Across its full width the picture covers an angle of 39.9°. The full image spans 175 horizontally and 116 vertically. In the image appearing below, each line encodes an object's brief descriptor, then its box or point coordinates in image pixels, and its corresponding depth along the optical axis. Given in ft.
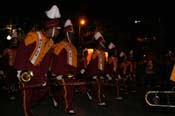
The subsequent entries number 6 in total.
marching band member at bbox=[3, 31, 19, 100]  28.81
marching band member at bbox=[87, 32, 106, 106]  26.20
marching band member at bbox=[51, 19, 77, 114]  21.27
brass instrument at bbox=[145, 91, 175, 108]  23.45
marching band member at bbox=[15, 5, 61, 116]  14.82
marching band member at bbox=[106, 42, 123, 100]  30.65
